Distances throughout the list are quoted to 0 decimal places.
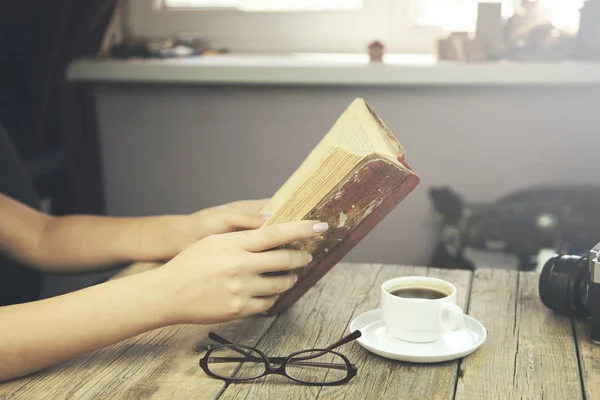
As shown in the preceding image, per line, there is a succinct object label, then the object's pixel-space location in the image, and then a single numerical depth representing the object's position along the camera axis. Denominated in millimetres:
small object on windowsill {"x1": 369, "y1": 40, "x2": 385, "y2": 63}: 2139
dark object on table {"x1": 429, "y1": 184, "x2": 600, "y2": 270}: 2068
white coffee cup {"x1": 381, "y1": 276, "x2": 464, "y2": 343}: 881
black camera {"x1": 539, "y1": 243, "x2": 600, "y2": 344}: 995
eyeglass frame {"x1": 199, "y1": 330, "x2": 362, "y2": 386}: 827
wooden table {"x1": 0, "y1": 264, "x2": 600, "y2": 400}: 810
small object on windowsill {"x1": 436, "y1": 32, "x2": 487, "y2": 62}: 2107
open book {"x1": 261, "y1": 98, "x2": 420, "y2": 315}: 833
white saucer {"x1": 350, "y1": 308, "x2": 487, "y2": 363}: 867
